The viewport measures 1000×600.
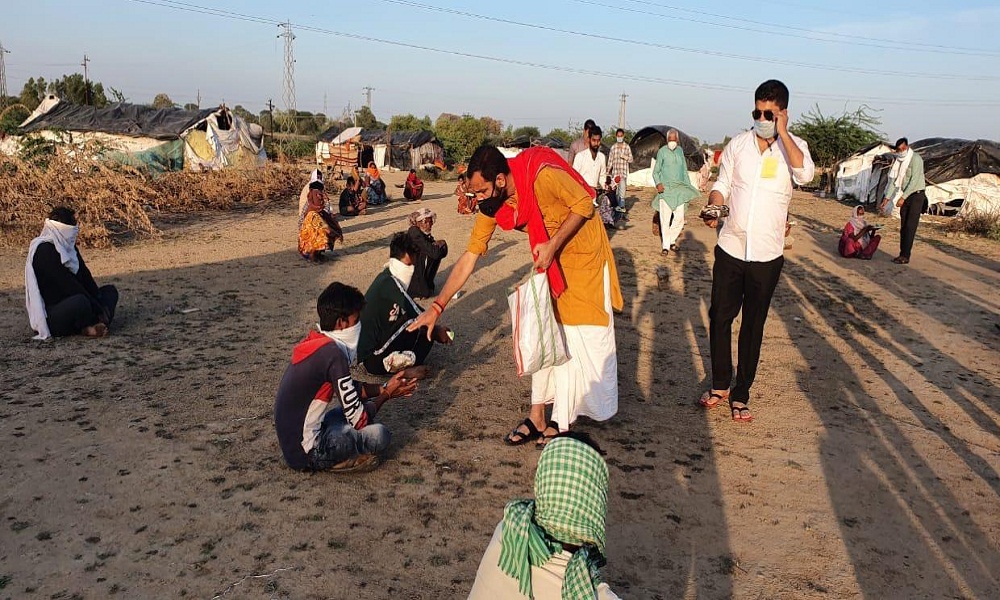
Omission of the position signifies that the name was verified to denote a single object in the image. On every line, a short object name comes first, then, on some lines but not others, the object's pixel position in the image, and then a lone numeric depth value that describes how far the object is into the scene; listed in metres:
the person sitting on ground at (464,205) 14.79
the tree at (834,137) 24.94
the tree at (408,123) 41.87
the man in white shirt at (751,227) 4.36
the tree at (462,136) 33.00
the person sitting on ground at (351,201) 14.33
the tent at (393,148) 29.03
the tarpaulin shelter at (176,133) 21.14
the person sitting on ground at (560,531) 1.81
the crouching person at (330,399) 3.49
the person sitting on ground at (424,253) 7.60
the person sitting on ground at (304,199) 9.96
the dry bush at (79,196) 10.02
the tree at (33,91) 34.41
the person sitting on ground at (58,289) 5.80
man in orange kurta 3.84
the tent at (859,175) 19.38
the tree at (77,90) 39.34
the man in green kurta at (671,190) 10.62
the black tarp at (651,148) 23.61
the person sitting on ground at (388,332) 5.34
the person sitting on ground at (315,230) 9.55
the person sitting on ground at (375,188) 16.80
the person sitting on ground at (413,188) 17.91
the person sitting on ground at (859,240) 11.10
